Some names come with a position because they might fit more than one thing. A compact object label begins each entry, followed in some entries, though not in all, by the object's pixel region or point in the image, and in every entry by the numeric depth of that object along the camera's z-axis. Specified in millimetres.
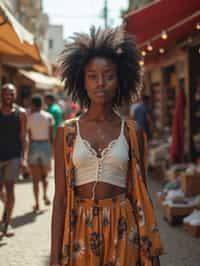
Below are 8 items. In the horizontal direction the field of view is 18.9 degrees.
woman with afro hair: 2852
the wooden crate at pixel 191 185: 8633
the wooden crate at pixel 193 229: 7043
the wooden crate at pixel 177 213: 7844
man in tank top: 7258
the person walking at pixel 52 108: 12883
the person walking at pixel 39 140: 9445
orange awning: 6957
